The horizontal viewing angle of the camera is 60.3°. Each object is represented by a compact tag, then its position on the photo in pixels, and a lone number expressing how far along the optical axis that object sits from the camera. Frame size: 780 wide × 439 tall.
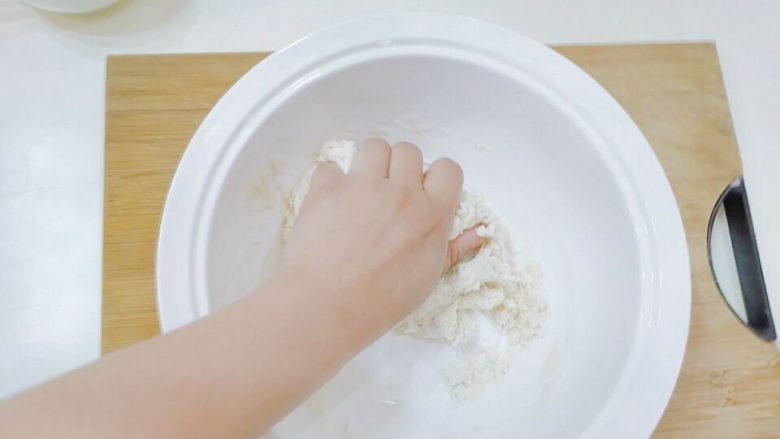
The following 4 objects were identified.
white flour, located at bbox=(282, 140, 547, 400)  0.66
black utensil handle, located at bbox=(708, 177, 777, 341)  0.71
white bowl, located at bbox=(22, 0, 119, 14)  0.71
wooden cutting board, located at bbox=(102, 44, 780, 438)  0.65
